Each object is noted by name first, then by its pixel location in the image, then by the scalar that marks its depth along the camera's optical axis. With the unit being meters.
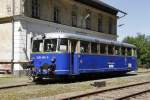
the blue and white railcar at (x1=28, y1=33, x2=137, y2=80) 12.09
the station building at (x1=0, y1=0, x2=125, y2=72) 16.48
